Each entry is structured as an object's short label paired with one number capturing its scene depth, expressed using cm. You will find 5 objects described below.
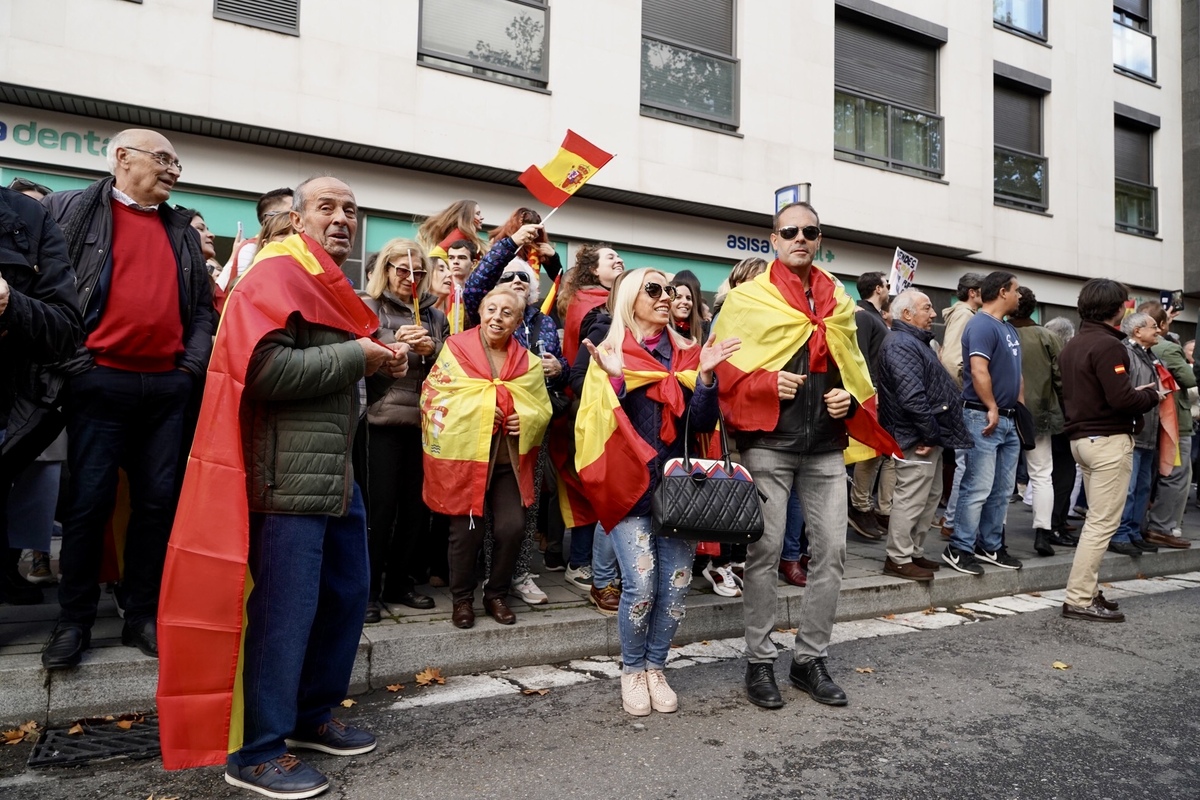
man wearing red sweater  379
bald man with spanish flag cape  292
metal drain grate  331
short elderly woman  477
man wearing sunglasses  419
